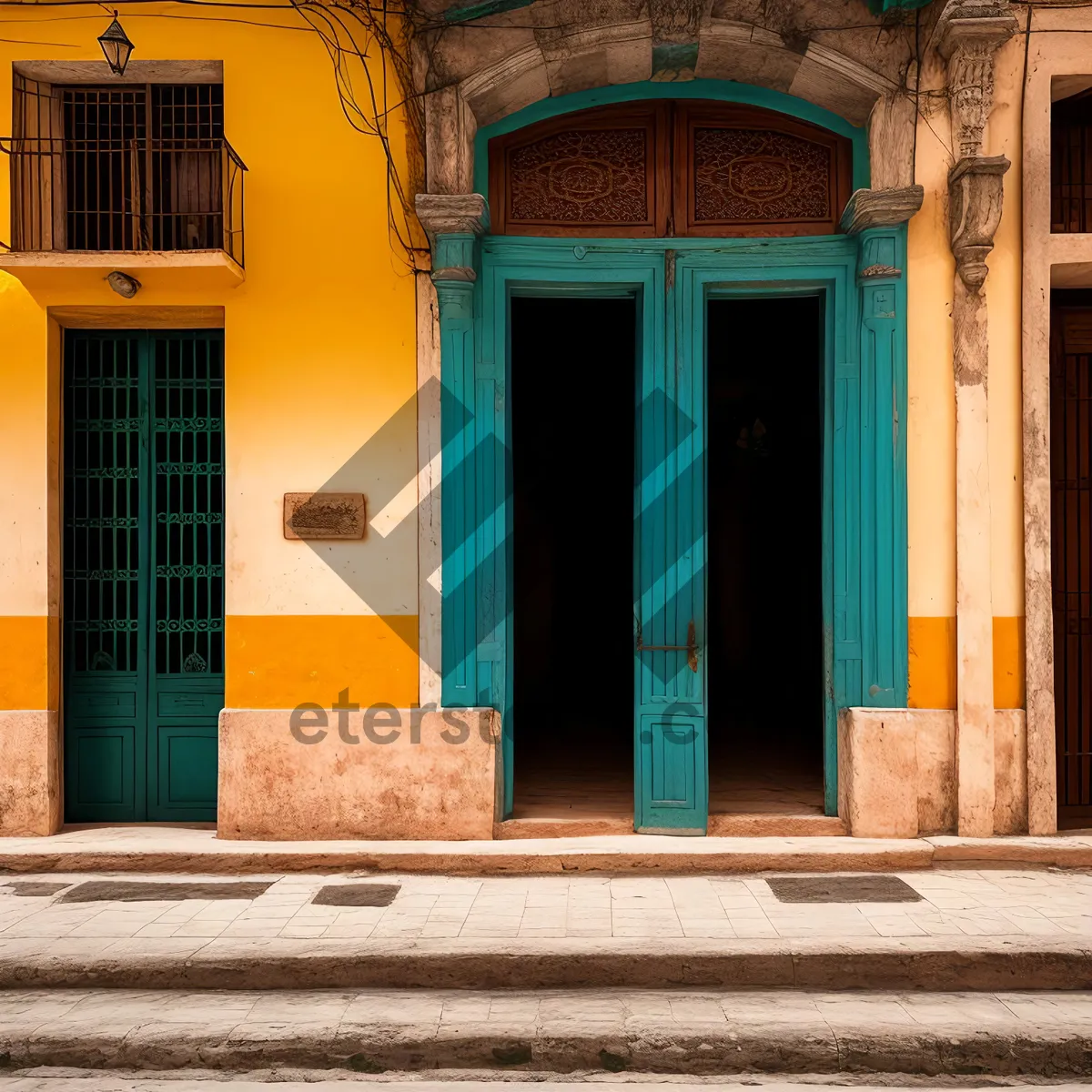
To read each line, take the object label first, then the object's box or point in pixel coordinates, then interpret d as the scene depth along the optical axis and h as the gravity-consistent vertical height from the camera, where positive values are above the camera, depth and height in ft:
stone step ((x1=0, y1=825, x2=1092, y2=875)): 20.31 -6.06
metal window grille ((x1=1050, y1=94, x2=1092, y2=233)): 22.54 +8.45
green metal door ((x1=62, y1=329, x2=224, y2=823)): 22.98 -0.65
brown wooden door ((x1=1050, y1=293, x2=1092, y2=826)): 22.33 -0.69
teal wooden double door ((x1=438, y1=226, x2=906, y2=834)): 21.45 +1.52
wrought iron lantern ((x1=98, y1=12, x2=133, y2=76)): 20.08 +9.95
